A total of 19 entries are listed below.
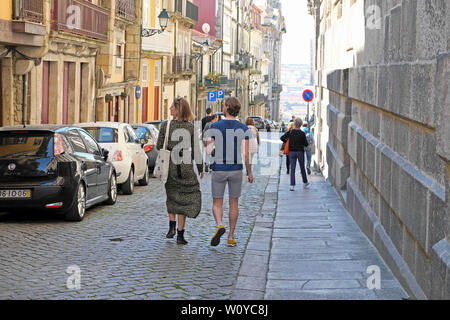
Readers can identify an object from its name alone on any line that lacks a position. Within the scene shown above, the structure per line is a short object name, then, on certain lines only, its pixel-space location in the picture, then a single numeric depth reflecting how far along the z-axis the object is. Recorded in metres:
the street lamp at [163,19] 35.19
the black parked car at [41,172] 12.23
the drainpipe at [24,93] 24.05
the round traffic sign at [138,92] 40.22
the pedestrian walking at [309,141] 23.05
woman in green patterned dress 10.45
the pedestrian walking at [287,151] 19.56
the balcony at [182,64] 53.06
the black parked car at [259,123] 75.97
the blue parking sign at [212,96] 53.94
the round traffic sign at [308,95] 30.44
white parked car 17.31
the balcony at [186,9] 52.78
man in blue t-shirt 10.22
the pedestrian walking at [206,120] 24.27
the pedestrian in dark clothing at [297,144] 18.75
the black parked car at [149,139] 22.52
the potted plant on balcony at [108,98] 33.69
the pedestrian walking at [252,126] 20.56
